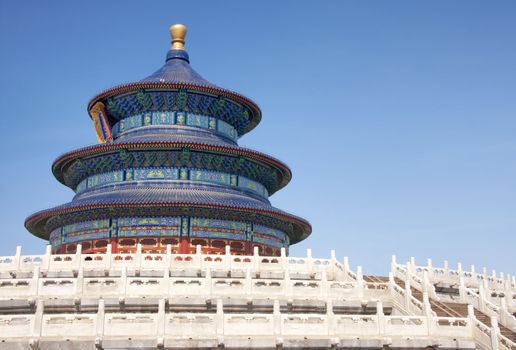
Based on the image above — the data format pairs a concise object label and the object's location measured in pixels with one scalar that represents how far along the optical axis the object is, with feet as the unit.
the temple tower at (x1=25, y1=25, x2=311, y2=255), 138.92
